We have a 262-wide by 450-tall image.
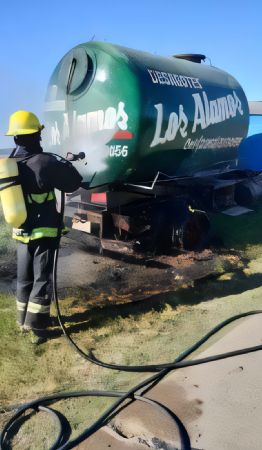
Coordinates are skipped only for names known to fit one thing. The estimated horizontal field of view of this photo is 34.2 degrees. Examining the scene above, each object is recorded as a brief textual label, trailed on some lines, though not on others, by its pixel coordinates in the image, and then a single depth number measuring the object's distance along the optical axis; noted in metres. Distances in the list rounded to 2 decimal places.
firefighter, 3.99
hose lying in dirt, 2.61
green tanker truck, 5.59
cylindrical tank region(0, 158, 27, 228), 3.86
